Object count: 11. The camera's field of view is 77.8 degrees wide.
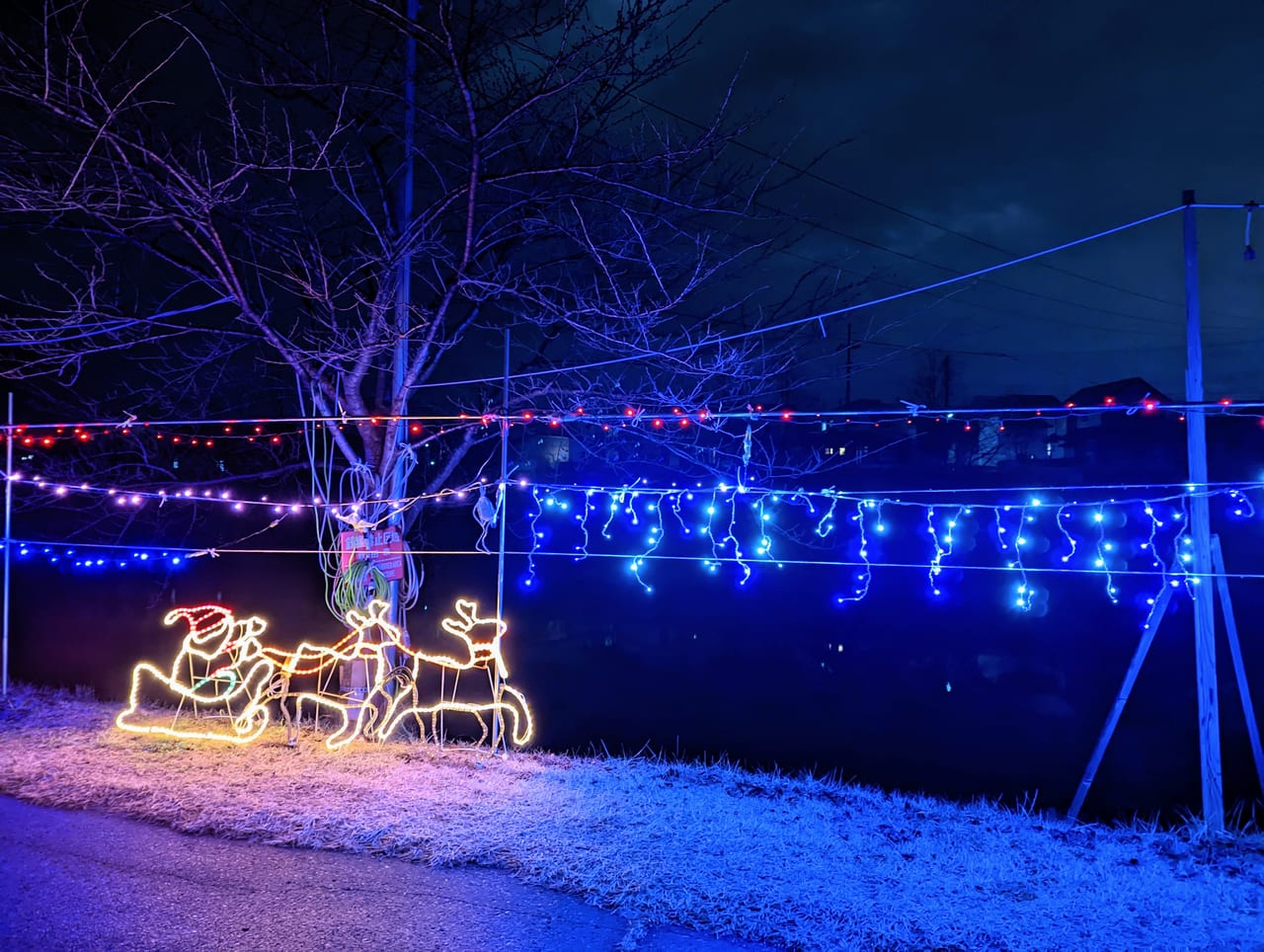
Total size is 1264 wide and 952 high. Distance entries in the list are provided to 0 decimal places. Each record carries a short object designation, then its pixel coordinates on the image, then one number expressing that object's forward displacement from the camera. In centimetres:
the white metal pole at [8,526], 745
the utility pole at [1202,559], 553
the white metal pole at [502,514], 622
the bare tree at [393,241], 564
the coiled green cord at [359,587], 689
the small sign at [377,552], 684
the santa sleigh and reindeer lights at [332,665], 619
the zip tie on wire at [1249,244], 538
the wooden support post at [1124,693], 611
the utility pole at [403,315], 644
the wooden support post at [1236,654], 581
